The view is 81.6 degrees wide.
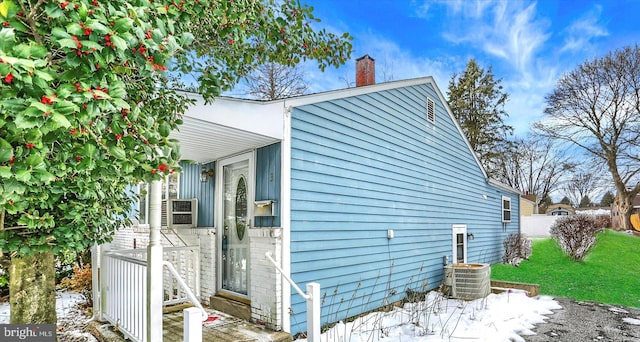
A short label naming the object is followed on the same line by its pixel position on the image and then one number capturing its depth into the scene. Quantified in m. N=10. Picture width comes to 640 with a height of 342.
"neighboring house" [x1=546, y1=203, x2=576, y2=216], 37.00
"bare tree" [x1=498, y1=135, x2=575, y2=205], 28.16
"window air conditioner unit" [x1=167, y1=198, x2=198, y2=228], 6.11
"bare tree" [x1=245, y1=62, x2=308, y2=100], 14.25
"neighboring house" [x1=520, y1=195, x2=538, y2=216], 29.38
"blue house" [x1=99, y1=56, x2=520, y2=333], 4.59
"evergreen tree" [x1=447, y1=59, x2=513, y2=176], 21.89
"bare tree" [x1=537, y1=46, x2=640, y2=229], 18.95
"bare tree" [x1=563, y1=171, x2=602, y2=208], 27.30
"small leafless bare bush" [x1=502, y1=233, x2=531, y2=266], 11.95
